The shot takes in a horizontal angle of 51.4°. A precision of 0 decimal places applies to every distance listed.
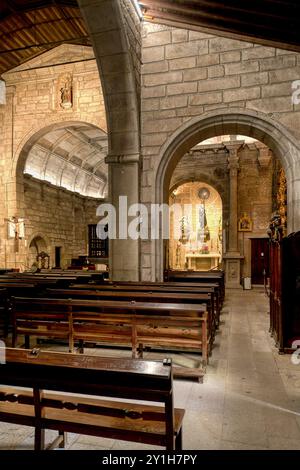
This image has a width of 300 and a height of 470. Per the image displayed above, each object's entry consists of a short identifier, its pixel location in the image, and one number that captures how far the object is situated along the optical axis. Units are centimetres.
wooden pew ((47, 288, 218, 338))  398
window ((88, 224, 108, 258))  1655
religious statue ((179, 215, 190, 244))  1570
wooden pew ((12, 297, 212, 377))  339
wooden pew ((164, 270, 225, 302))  679
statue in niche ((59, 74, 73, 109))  1021
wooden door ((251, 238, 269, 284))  1171
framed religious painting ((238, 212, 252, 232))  1182
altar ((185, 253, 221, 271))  1503
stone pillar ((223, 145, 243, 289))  1143
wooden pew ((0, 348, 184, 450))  151
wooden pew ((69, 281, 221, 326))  471
